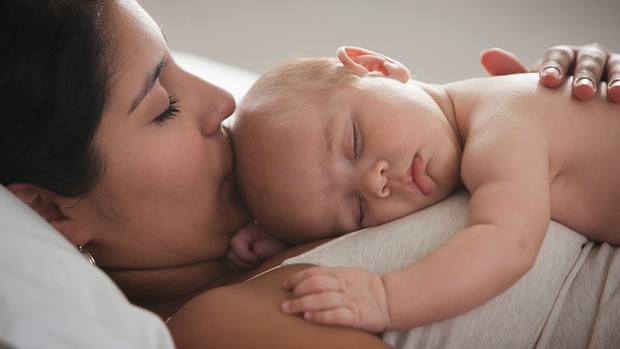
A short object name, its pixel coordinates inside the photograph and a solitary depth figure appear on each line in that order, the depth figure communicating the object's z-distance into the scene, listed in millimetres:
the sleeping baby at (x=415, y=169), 871
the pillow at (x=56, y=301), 678
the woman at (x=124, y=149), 888
